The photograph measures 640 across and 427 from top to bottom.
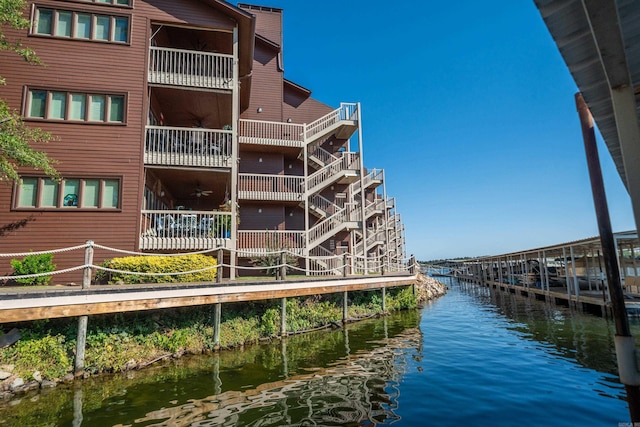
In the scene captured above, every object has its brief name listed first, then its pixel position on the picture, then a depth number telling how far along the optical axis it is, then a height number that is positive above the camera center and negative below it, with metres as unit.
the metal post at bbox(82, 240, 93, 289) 8.59 +0.24
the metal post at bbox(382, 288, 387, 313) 18.69 -2.10
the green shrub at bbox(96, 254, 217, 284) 11.18 +0.15
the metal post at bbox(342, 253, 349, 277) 16.45 +0.09
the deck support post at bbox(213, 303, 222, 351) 10.88 -1.85
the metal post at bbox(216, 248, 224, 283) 11.27 -0.16
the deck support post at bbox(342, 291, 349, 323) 16.05 -1.96
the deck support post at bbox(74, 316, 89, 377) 8.20 -1.71
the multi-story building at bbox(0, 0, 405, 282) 12.95 +6.37
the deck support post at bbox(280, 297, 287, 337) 13.02 -1.97
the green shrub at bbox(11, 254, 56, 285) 10.91 +0.32
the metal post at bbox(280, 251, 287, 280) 13.19 +0.01
